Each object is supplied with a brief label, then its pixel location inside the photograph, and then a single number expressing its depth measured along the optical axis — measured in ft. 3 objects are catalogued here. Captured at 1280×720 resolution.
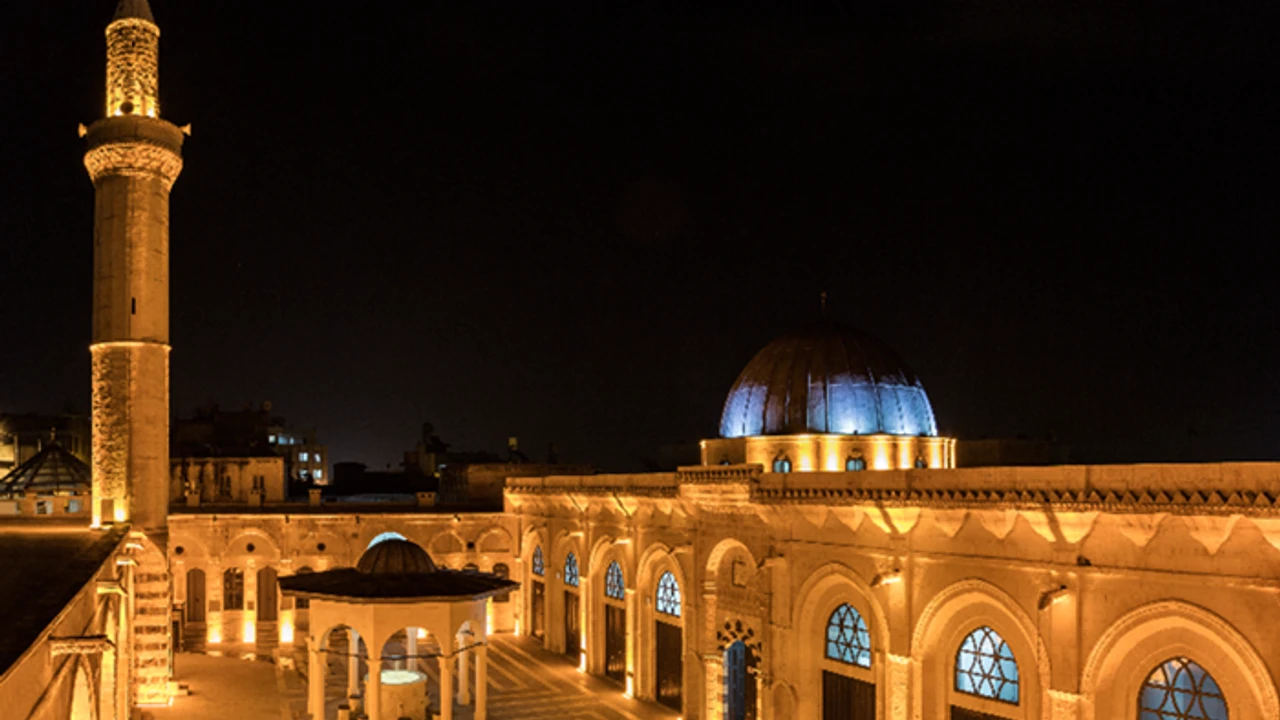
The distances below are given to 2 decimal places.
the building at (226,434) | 156.04
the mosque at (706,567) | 49.88
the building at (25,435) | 183.73
